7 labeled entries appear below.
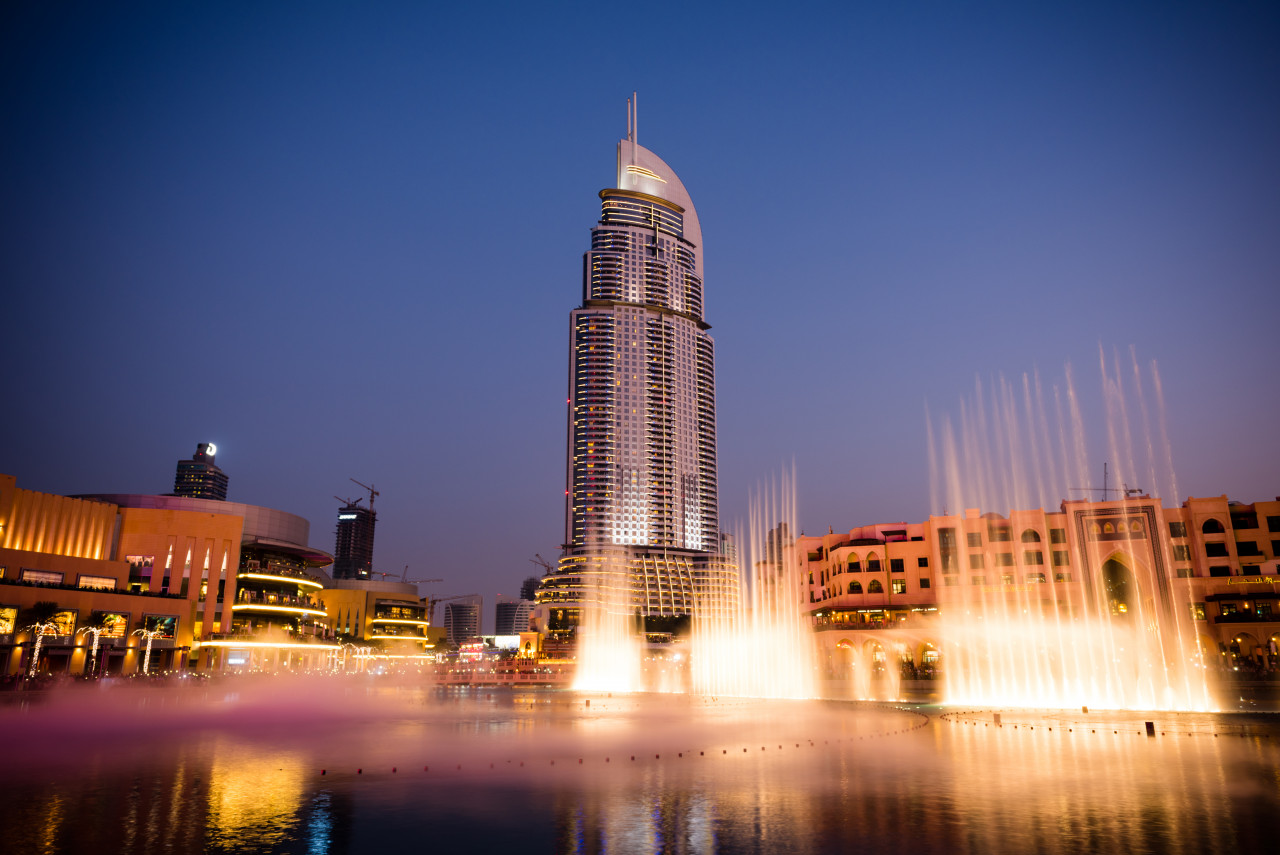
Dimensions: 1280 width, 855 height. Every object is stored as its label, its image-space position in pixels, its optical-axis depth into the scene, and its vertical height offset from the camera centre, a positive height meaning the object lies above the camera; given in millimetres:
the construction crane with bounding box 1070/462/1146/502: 94125 +17168
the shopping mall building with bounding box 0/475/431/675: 82312 +5737
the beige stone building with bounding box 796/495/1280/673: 84250 +7216
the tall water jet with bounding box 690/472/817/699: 74938 -1676
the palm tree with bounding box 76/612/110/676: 83688 +835
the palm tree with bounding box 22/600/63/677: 73688 +1805
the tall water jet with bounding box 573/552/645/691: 95756 -4308
